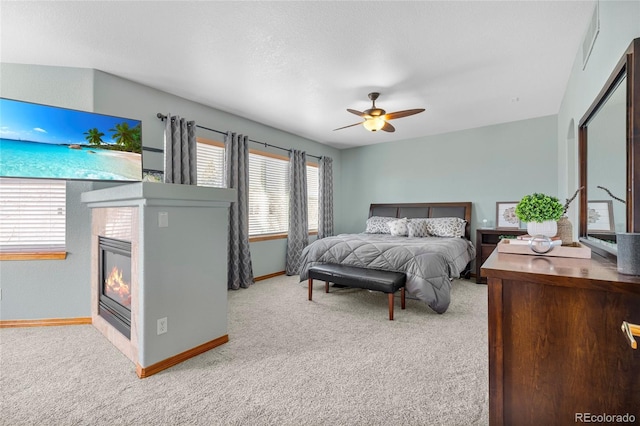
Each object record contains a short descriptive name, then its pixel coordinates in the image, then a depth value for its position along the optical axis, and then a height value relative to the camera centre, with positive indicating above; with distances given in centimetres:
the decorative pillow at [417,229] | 490 -29
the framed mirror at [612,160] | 124 +27
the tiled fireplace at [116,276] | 216 -54
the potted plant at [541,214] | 139 -1
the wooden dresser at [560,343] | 92 -45
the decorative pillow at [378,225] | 544 -25
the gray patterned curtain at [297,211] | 522 +2
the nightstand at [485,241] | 450 -48
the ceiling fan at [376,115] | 345 +116
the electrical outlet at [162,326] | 210 -82
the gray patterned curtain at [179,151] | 351 +76
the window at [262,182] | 415 +48
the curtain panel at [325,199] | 593 +27
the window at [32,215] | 285 -1
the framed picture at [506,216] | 474 -8
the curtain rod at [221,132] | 350 +115
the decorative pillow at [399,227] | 497 -27
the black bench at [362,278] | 303 -73
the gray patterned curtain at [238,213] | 418 -1
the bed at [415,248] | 316 -46
